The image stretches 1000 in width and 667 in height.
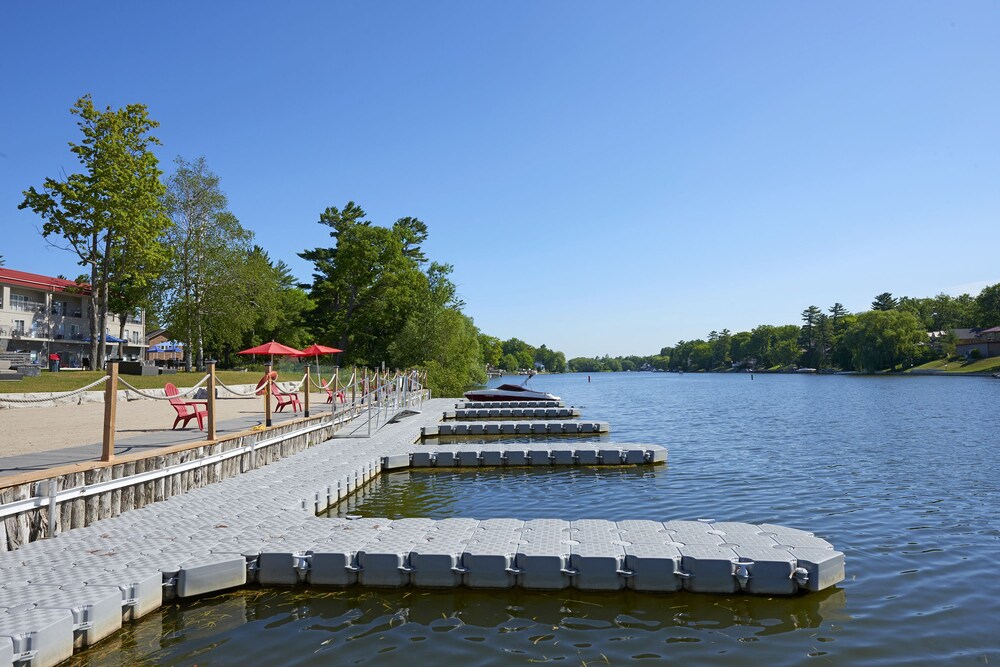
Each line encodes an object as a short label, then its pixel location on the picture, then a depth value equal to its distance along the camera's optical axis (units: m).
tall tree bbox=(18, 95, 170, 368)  28.19
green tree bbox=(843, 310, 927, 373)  93.62
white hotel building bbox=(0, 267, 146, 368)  41.06
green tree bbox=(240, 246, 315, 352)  39.61
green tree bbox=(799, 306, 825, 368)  124.50
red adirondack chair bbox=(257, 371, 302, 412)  17.66
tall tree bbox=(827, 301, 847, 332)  136.68
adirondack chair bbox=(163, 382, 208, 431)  12.90
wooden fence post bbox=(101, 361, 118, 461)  8.40
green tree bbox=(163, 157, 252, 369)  36.31
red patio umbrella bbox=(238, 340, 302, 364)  18.42
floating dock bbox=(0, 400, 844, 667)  5.47
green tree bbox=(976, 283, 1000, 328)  97.16
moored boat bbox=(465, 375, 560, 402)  34.16
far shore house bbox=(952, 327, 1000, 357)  89.18
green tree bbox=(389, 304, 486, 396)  39.62
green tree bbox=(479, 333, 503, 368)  114.62
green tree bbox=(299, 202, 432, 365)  46.97
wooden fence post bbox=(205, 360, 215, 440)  10.95
